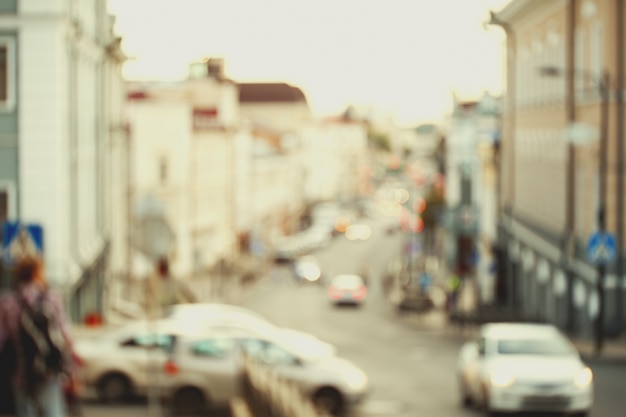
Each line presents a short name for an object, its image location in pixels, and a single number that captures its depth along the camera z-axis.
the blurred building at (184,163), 79.31
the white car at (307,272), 84.69
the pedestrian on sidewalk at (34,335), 9.25
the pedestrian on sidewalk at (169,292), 27.53
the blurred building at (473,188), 67.56
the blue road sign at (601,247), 30.20
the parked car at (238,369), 19.59
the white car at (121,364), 19.97
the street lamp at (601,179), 30.56
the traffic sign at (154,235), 15.62
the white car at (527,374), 18.95
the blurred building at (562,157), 33.91
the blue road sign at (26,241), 16.23
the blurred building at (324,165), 157.12
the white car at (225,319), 23.50
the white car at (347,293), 65.50
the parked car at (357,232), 144.30
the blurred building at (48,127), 24.86
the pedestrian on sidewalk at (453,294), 53.66
